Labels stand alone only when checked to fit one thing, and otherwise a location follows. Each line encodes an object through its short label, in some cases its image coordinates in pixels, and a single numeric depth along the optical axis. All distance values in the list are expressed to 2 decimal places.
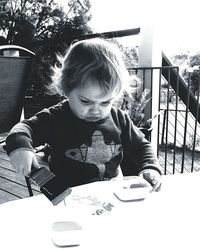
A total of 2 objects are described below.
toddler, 1.17
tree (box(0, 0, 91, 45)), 4.83
